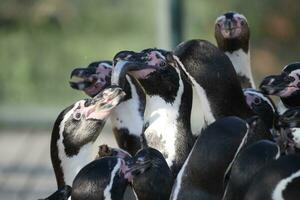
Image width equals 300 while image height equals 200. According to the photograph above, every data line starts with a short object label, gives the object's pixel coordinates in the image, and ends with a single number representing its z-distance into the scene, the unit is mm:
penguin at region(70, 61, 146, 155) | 6633
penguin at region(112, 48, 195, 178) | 6023
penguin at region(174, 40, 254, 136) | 5863
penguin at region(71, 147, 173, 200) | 5301
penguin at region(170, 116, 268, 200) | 5176
